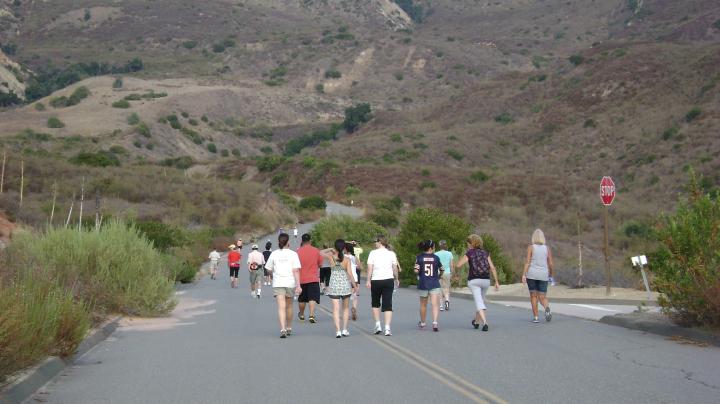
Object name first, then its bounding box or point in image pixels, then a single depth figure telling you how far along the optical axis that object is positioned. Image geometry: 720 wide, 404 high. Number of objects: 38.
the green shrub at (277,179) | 91.38
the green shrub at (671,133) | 76.88
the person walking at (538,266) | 15.06
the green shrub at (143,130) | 103.69
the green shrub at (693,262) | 12.50
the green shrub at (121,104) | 120.12
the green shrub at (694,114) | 78.62
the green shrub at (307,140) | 119.75
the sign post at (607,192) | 20.00
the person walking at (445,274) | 18.27
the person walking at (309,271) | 14.99
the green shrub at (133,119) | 111.68
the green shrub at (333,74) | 148.75
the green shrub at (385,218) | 58.84
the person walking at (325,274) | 22.32
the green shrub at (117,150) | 93.79
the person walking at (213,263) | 34.34
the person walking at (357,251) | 26.13
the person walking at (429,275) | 14.27
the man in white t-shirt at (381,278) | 13.94
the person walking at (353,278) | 16.19
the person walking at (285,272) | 13.69
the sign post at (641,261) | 19.52
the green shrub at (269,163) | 95.88
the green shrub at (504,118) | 105.25
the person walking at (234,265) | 28.91
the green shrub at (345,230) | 42.81
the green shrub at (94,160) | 77.36
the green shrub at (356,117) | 122.81
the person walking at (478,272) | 14.61
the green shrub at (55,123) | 105.69
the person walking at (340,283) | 13.64
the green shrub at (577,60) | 114.54
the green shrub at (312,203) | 73.68
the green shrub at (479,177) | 78.31
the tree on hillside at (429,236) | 29.73
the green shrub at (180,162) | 94.69
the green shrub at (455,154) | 94.69
